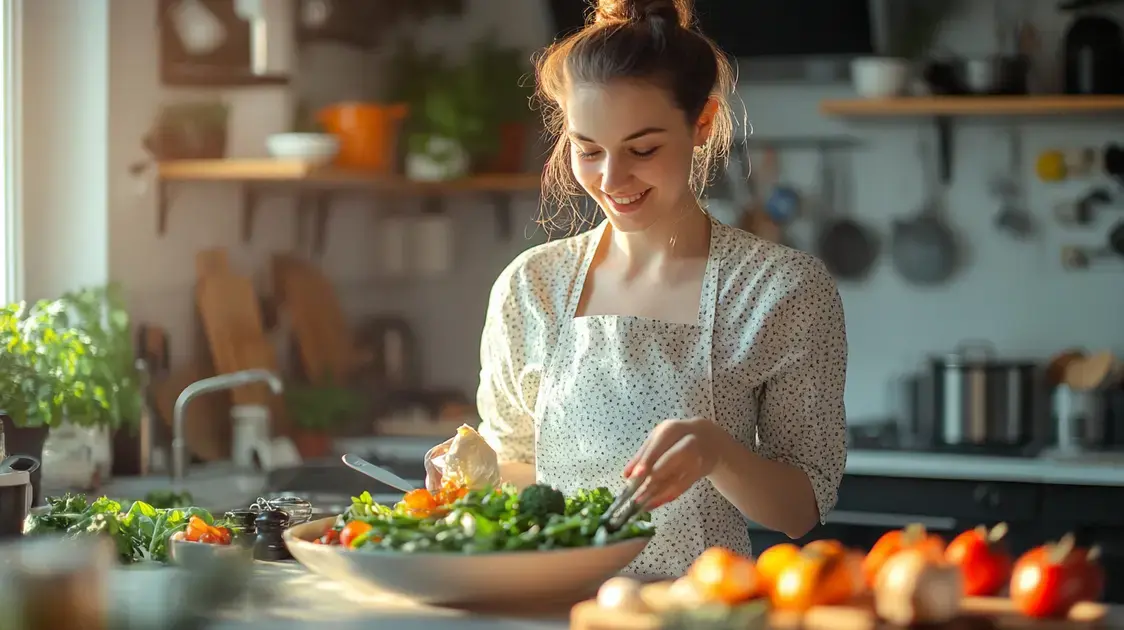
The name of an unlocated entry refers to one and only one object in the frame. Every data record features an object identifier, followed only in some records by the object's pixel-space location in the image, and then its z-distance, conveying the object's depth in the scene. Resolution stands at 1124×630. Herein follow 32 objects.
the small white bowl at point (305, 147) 3.18
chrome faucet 2.81
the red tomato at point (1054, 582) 1.20
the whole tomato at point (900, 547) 1.25
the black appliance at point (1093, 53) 3.48
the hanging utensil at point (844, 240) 3.80
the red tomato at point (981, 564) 1.29
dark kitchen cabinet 3.04
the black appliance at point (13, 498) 1.71
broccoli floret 1.42
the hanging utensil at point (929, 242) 3.75
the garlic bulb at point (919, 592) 1.16
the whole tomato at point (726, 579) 1.20
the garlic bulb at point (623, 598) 1.18
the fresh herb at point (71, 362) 2.46
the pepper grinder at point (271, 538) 1.66
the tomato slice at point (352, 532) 1.41
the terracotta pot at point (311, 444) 3.57
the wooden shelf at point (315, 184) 3.16
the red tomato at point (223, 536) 1.54
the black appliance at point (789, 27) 3.60
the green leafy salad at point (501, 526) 1.36
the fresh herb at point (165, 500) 2.55
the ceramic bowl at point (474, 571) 1.32
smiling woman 1.74
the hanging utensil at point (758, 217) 3.81
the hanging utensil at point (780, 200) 3.81
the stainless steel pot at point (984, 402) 3.44
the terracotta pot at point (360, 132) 3.46
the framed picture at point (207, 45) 3.17
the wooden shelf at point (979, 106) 3.44
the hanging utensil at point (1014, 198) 3.69
